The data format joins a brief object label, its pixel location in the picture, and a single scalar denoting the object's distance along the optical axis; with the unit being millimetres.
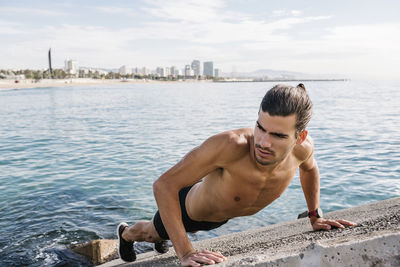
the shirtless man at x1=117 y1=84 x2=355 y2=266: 2516
